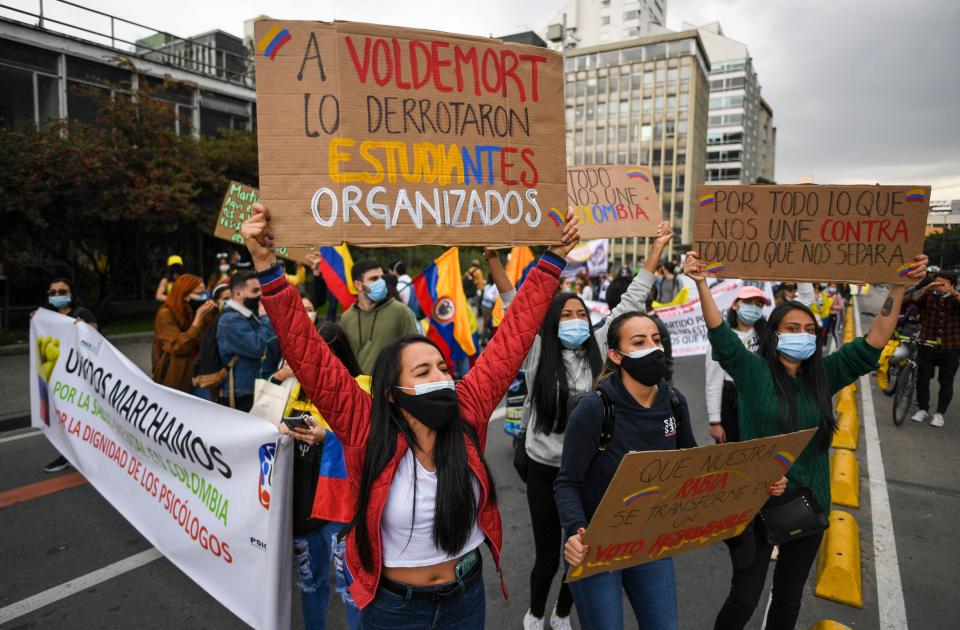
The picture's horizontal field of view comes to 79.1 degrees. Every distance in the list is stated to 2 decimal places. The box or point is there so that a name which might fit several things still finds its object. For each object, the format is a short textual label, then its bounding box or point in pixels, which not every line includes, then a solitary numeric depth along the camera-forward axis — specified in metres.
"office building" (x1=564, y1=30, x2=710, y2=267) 76.06
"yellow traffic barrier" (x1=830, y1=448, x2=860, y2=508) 4.88
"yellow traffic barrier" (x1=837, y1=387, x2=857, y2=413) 7.46
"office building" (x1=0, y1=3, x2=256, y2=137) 14.74
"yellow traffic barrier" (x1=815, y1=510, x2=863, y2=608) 3.57
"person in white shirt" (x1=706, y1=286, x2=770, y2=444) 4.24
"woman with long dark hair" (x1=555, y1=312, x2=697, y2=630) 2.32
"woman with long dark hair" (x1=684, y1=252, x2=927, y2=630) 2.68
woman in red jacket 1.91
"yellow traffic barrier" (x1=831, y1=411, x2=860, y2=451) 6.18
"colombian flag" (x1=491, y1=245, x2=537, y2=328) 7.75
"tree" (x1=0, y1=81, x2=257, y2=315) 11.73
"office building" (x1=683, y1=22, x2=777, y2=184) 85.88
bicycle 7.34
